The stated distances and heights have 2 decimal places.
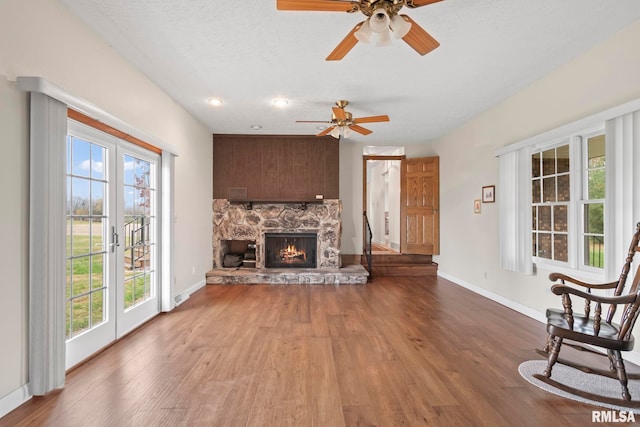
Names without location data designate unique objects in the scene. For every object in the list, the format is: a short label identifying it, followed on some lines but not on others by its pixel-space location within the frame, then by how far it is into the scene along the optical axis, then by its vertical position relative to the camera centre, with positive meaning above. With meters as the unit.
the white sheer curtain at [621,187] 2.65 +0.25
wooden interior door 6.71 +0.17
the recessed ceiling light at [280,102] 4.40 +1.61
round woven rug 2.15 -1.26
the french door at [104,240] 2.62 -0.25
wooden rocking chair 2.10 -0.84
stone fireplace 6.33 -0.32
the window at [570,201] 3.23 +0.15
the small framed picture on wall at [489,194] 4.79 +0.33
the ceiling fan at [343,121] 4.34 +1.36
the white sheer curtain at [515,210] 4.04 +0.06
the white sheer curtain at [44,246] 2.11 -0.22
